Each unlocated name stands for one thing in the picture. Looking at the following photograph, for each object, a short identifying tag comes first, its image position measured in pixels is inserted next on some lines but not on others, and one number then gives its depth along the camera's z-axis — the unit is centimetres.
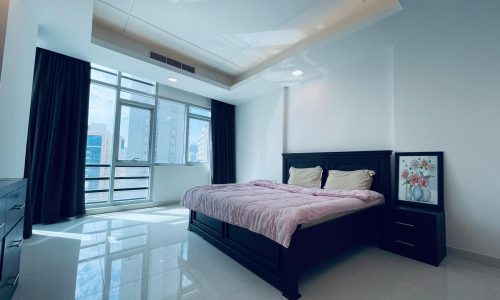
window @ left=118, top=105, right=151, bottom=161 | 424
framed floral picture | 240
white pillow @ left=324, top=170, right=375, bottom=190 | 284
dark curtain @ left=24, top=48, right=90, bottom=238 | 311
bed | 167
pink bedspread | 170
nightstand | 210
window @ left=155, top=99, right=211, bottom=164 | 475
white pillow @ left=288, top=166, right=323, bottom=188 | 340
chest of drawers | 118
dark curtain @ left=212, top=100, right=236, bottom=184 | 535
